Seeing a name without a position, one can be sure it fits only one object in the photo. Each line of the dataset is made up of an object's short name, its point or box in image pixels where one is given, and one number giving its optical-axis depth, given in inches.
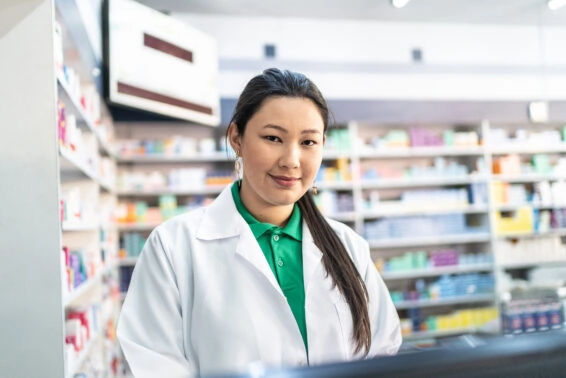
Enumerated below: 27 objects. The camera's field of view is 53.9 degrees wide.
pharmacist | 47.8
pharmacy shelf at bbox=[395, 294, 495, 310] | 265.9
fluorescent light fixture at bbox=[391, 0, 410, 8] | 212.6
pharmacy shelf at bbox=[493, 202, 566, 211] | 279.1
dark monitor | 14.8
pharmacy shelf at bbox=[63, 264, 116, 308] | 101.2
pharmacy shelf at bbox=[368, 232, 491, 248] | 263.7
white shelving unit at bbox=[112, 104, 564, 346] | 259.9
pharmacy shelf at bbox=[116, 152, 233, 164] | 240.5
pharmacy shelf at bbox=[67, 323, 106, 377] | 107.8
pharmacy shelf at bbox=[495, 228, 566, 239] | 278.7
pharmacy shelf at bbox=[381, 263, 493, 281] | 265.3
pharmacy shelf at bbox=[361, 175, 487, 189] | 265.7
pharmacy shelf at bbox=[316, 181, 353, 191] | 257.9
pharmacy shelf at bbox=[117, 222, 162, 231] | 235.3
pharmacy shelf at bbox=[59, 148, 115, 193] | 102.6
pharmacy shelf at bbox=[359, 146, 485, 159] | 267.6
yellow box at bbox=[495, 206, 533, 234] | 278.8
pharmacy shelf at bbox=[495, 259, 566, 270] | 278.8
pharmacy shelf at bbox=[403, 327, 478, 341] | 264.7
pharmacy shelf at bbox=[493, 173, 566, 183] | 281.0
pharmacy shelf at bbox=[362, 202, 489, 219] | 266.7
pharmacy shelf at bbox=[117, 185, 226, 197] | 238.7
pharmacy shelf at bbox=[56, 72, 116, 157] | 104.6
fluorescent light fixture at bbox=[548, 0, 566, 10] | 229.5
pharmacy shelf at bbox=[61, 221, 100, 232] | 104.8
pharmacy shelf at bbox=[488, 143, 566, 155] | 284.2
